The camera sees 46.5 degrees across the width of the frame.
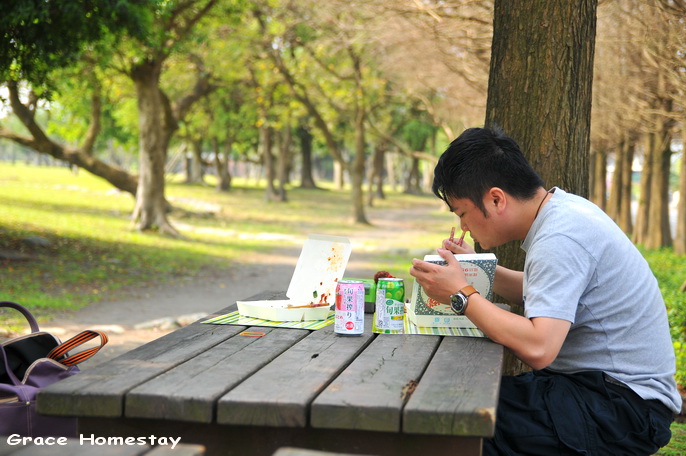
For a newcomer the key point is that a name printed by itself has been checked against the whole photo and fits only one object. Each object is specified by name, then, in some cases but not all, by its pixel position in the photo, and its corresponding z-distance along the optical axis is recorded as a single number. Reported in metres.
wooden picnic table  2.15
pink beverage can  3.13
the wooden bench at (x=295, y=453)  1.69
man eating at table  2.76
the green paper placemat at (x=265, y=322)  3.41
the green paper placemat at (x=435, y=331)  3.24
